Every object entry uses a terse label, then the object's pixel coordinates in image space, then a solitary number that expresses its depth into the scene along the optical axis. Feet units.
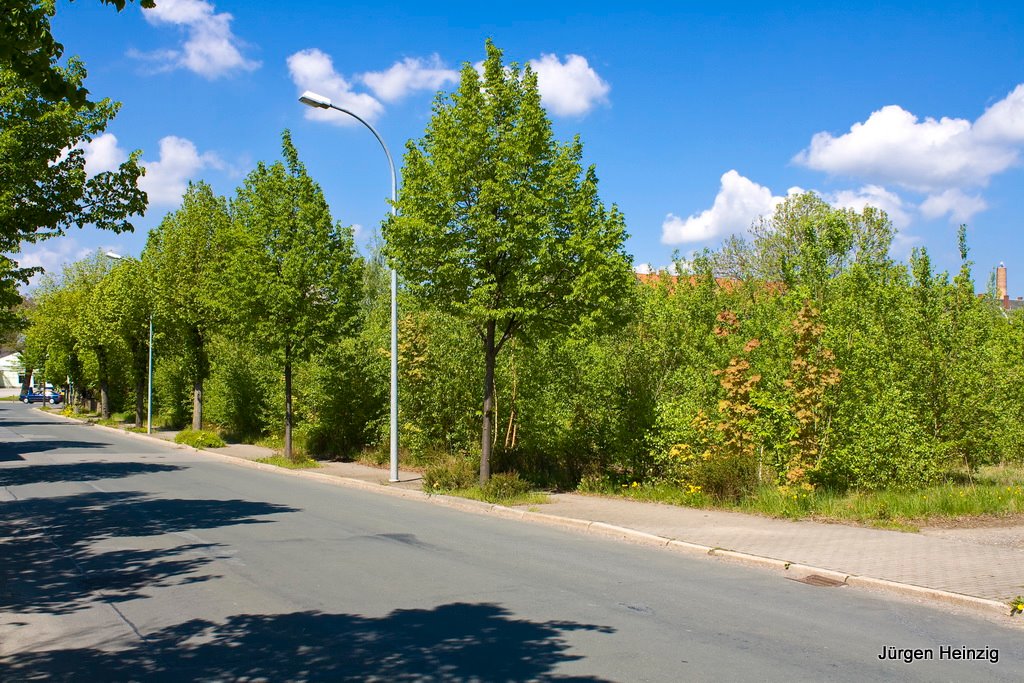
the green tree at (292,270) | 68.18
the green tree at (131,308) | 113.12
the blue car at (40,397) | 263.51
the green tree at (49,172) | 51.13
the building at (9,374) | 454.81
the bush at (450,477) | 50.65
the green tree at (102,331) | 121.39
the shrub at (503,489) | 46.57
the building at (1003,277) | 235.73
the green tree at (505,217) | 44.88
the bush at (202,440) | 90.94
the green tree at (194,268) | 95.14
